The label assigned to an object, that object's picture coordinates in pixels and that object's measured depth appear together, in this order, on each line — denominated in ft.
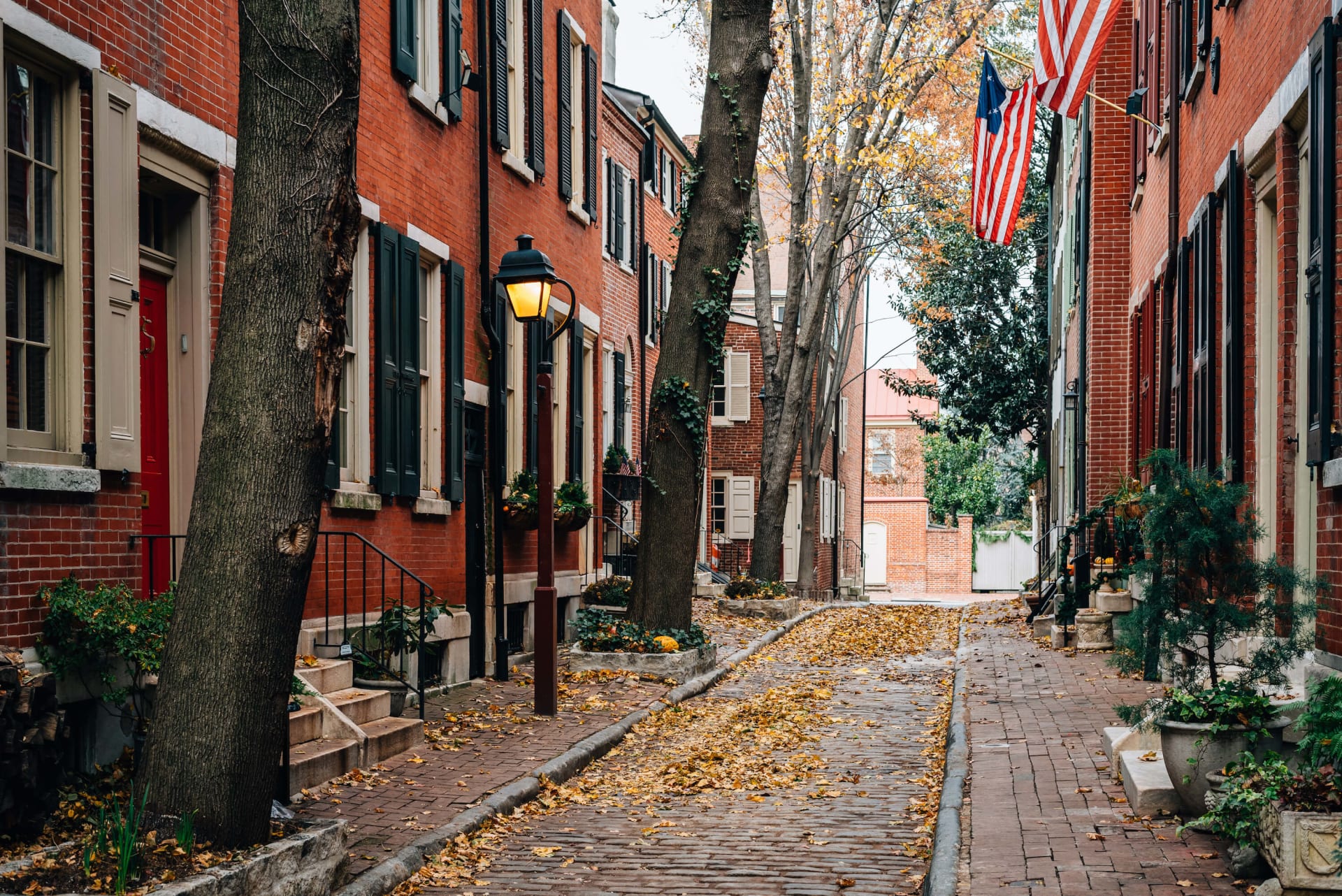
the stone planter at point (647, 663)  45.91
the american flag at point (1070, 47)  39.40
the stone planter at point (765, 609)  78.59
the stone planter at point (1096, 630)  54.39
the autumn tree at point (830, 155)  76.79
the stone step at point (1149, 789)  23.44
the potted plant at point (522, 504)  48.18
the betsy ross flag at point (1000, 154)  55.62
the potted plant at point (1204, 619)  21.50
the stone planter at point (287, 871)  16.88
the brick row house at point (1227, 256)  24.56
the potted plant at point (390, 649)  32.68
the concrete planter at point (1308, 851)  16.57
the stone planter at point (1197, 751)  21.33
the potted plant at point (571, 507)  52.70
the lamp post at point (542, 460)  36.86
